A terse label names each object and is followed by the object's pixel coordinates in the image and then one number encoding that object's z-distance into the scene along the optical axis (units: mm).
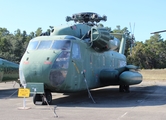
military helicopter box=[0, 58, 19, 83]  18625
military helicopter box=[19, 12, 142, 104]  10695
